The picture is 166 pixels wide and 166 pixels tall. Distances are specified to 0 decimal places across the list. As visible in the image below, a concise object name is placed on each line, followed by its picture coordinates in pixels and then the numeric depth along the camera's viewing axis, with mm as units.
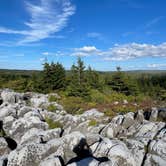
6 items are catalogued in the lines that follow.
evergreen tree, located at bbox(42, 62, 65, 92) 28565
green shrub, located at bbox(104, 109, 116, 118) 14119
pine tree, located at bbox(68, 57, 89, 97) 25047
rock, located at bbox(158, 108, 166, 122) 10853
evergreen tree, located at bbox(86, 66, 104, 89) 33784
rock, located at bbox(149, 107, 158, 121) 11009
